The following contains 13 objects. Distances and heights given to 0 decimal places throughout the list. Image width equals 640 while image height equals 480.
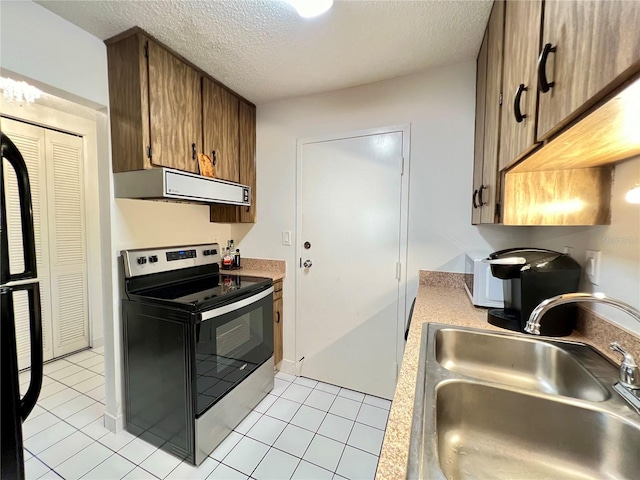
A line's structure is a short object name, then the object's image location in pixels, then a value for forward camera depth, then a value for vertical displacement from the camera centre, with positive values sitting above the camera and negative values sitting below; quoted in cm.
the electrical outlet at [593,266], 100 -14
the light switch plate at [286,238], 234 -10
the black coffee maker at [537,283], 106 -22
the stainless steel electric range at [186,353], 146 -75
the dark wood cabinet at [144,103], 151 +71
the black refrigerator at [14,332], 77 -32
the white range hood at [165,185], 152 +24
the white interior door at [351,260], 202 -26
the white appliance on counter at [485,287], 138 -31
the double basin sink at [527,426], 63 -50
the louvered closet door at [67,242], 246 -16
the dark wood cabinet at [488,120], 117 +54
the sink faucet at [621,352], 67 -33
